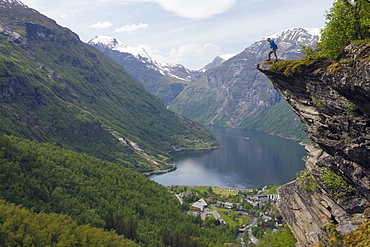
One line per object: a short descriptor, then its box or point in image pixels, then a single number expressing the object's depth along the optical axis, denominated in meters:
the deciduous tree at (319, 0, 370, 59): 24.00
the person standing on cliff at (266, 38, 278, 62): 31.25
